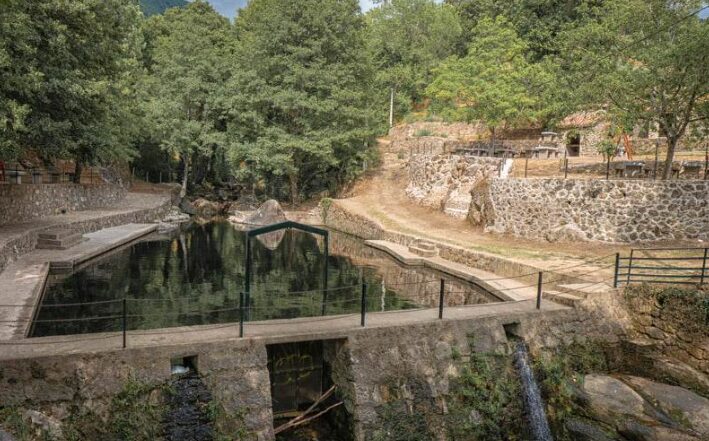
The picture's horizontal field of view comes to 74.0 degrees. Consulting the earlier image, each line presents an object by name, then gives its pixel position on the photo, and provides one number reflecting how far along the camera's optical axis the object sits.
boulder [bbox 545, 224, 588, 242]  20.45
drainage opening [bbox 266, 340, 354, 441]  9.41
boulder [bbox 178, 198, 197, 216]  40.09
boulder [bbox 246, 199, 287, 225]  34.00
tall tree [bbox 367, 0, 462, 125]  54.38
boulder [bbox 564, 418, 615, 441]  9.27
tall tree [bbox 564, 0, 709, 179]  18.42
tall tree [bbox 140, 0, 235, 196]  38.34
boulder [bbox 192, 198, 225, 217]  40.79
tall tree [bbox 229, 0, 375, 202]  34.66
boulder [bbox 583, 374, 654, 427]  9.65
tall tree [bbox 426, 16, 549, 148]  32.06
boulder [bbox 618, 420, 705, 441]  8.88
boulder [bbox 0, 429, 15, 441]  5.84
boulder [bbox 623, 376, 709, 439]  9.50
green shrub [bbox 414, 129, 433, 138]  43.00
